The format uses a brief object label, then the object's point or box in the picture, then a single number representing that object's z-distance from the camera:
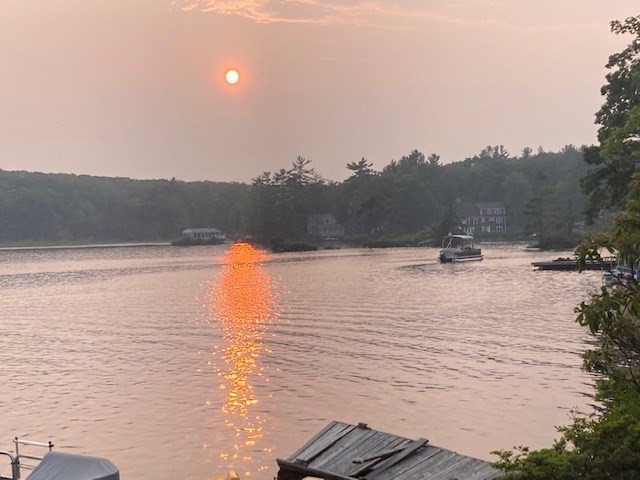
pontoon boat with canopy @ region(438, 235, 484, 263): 135.12
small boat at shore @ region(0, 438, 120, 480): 14.97
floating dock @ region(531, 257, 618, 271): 99.56
